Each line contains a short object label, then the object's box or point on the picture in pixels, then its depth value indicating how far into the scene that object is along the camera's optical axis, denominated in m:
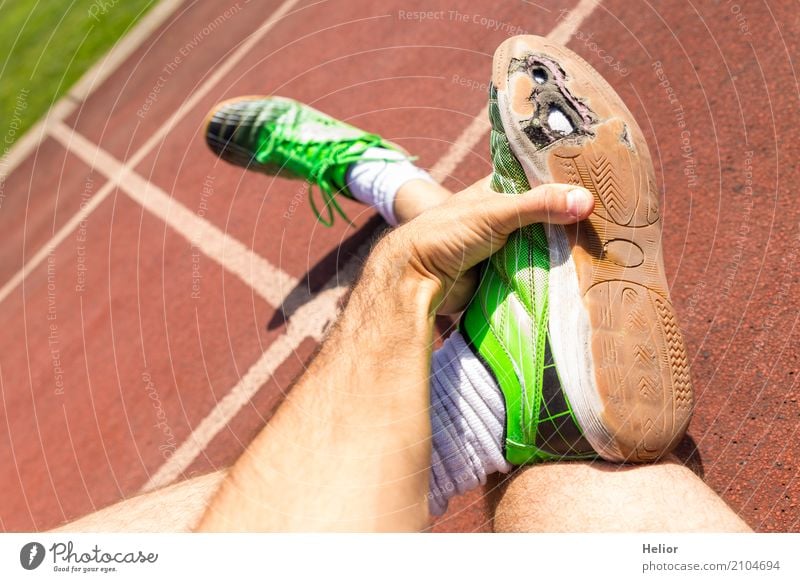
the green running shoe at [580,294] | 0.92
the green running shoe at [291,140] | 1.51
